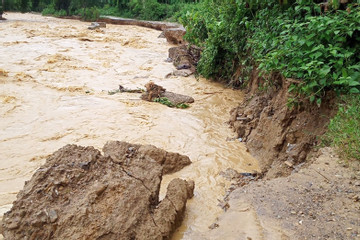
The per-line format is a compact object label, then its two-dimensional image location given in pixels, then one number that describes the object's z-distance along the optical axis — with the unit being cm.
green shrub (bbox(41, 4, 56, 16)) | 2751
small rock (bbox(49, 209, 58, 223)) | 223
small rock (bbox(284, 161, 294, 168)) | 365
